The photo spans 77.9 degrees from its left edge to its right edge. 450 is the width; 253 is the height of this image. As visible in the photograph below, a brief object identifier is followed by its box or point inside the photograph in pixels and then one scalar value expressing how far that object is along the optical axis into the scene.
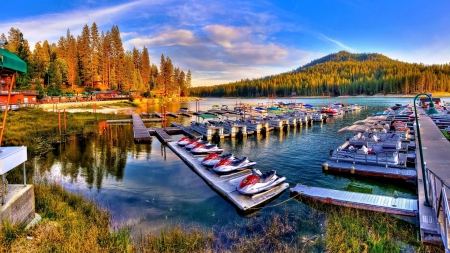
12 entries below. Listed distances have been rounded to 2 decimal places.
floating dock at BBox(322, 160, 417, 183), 15.63
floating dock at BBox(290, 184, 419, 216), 10.89
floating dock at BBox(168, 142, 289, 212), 12.25
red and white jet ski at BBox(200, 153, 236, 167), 17.52
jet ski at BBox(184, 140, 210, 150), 22.52
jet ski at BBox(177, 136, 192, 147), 24.27
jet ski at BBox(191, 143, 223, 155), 21.36
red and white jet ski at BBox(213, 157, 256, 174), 16.05
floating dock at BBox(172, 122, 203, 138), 31.65
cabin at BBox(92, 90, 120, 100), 75.44
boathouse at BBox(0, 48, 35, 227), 7.21
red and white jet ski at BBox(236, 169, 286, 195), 12.87
